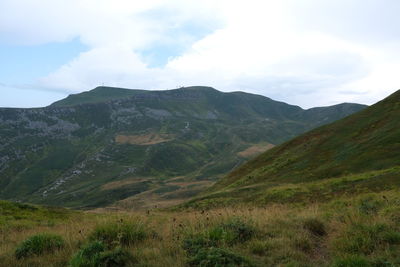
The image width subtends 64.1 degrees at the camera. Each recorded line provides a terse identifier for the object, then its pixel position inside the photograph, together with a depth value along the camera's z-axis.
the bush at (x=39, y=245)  8.23
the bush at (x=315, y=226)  9.63
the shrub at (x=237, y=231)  8.49
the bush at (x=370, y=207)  11.21
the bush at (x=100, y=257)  7.01
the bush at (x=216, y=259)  6.71
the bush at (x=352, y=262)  6.35
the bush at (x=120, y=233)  8.72
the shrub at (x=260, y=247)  7.75
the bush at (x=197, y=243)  7.67
